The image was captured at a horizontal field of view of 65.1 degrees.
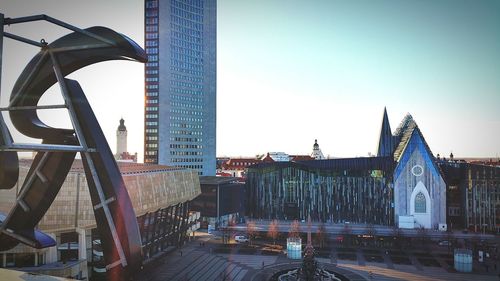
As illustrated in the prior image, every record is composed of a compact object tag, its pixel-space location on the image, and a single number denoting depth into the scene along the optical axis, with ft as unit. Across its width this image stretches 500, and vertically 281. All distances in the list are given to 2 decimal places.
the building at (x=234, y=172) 610.15
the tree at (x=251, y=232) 249.96
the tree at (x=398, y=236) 232.02
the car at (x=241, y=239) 239.30
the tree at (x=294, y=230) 243.73
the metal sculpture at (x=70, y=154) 50.83
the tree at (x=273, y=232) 242.58
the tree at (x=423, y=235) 236.36
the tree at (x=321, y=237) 231.14
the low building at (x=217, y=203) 288.30
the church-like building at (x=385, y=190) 273.54
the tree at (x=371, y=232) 239.77
